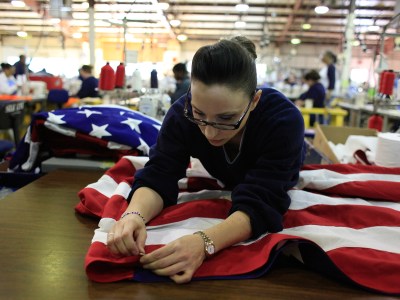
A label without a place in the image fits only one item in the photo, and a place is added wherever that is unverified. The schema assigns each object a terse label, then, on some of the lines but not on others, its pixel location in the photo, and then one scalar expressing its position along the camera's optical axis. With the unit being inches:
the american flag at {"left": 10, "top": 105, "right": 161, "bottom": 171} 59.9
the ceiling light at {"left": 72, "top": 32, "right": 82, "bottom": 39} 534.2
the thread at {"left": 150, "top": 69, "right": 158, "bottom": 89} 118.6
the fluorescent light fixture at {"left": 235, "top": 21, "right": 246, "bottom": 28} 421.2
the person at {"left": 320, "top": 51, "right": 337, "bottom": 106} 235.1
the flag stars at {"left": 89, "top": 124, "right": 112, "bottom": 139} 59.7
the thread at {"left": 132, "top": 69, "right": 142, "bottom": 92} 108.7
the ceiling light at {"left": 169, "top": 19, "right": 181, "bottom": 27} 425.6
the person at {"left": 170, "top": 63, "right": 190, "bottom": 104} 173.5
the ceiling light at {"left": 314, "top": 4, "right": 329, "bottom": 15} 309.0
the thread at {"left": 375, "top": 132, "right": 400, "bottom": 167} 55.4
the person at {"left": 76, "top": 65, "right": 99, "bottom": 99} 220.7
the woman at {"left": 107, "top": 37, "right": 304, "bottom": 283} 30.8
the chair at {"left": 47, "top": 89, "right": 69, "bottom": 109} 237.6
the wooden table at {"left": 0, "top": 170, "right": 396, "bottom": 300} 26.9
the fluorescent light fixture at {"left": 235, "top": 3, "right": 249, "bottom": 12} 336.5
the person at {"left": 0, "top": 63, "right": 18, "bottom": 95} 232.2
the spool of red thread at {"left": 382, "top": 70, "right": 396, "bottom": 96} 96.3
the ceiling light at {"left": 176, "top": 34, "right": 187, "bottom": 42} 535.6
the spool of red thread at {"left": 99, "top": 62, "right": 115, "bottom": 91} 83.7
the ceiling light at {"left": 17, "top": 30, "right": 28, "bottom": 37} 514.0
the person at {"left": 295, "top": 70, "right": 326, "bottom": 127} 203.8
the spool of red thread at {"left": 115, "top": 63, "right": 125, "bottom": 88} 88.4
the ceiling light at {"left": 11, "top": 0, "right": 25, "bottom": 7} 303.3
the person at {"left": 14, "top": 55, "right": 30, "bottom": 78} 259.6
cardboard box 79.3
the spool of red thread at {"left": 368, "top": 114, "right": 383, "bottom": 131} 106.7
